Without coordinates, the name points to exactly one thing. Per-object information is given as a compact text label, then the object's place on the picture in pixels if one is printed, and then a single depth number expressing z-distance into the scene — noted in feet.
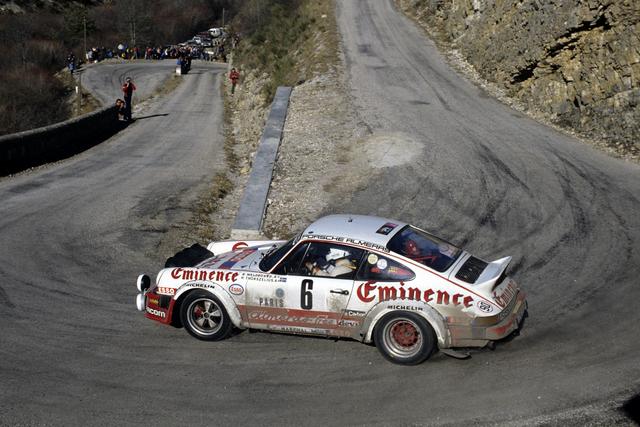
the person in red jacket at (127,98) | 86.84
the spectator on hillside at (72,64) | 171.01
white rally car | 22.27
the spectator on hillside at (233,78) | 120.98
